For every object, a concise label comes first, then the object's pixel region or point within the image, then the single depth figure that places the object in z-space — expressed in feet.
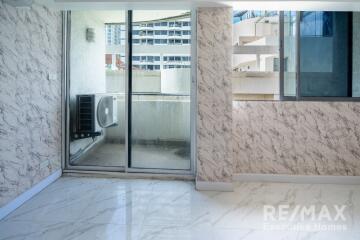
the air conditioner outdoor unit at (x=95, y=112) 13.89
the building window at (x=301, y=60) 13.04
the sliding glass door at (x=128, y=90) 13.53
